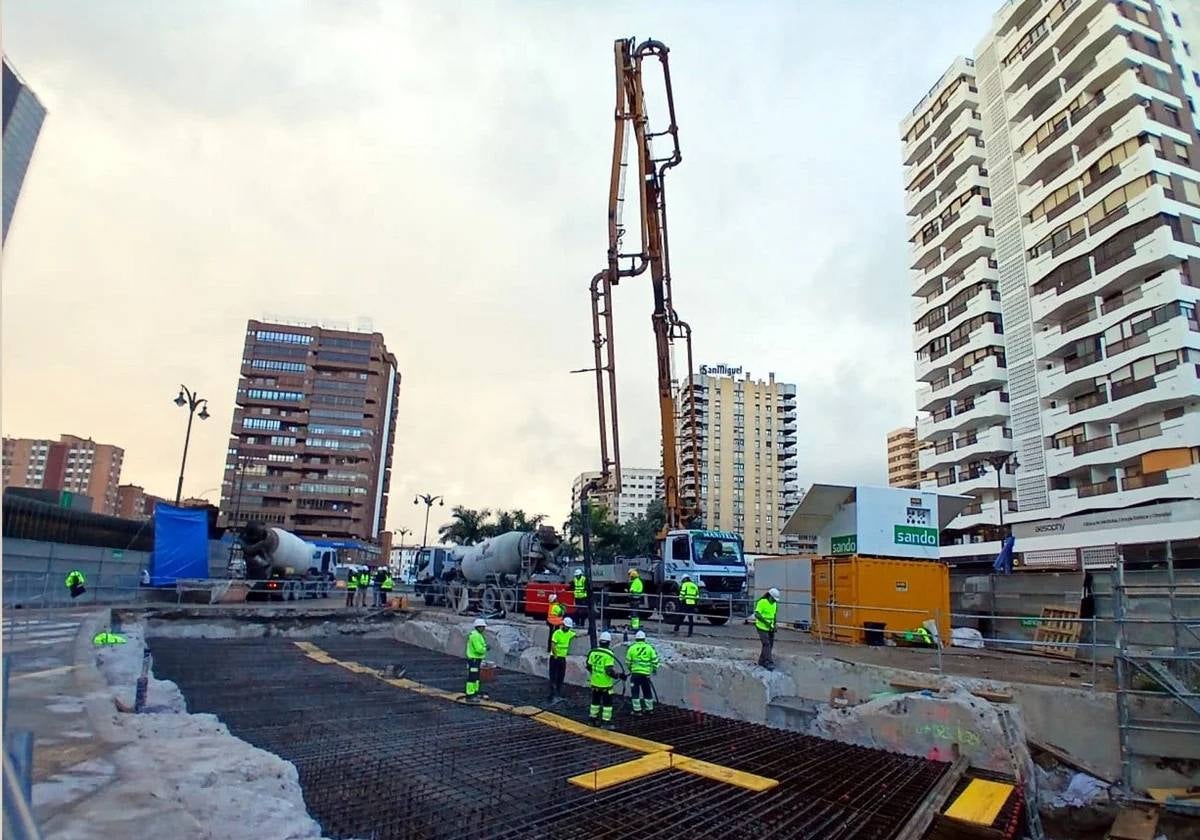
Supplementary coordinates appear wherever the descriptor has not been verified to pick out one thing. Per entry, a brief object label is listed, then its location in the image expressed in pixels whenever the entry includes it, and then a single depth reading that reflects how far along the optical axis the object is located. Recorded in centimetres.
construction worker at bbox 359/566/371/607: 2470
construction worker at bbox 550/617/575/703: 1119
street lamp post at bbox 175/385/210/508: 2669
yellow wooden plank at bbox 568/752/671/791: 688
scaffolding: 784
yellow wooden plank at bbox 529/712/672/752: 840
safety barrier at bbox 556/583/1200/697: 936
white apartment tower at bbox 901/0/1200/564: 3297
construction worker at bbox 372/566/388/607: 2528
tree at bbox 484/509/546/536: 6481
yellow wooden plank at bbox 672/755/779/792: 705
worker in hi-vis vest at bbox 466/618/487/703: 1089
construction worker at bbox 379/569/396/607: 2484
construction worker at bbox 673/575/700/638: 1397
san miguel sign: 11662
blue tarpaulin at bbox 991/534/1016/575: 1833
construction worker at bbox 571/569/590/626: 1588
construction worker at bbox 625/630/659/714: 1050
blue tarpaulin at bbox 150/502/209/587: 2469
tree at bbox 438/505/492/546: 6488
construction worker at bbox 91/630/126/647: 1315
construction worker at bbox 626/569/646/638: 1600
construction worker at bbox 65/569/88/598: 2055
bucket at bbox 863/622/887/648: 1409
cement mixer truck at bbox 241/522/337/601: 2552
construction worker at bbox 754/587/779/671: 1050
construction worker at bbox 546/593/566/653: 1202
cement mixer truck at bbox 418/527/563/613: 2098
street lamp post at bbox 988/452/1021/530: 3650
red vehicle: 1869
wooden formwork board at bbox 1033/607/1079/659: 1298
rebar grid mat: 588
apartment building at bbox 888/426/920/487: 13212
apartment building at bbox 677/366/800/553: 10694
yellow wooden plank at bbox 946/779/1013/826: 612
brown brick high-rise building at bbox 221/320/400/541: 8806
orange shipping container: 1412
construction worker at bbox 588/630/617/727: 957
